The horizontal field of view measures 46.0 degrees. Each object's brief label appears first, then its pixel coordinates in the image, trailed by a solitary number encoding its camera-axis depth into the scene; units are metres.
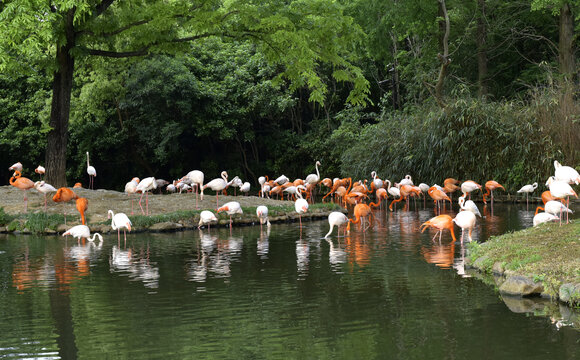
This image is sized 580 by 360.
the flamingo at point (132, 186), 17.82
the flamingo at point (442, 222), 12.09
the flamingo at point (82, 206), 14.52
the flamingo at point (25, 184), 16.46
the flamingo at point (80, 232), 13.15
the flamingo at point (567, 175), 12.73
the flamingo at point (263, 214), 15.94
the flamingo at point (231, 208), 15.36
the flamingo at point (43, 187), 16.27
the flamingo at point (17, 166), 24.80
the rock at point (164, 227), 15.14
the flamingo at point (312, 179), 22.73
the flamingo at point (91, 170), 24.42
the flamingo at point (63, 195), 15.52
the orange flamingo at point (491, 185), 19.83
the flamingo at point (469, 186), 19.17
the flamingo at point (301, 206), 15.88
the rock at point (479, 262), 9.14
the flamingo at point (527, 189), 19.05
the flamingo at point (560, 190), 11.52
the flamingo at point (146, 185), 16.27
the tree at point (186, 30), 17.98
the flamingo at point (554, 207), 11.84
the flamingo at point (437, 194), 18.11
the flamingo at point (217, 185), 17.64
